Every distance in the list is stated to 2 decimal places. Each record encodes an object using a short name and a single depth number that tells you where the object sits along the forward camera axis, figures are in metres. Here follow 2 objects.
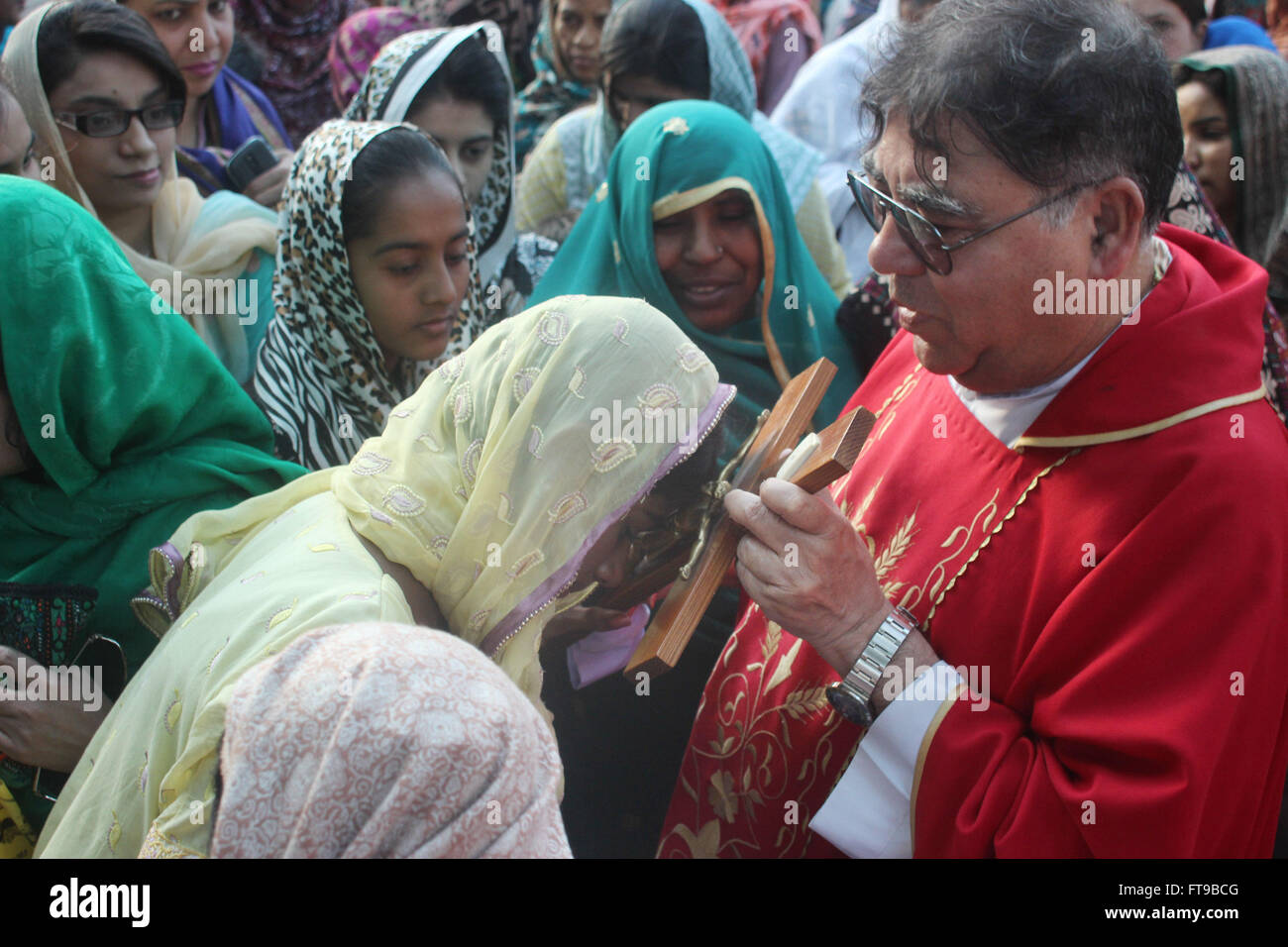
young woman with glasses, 3.23
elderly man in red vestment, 1.71
